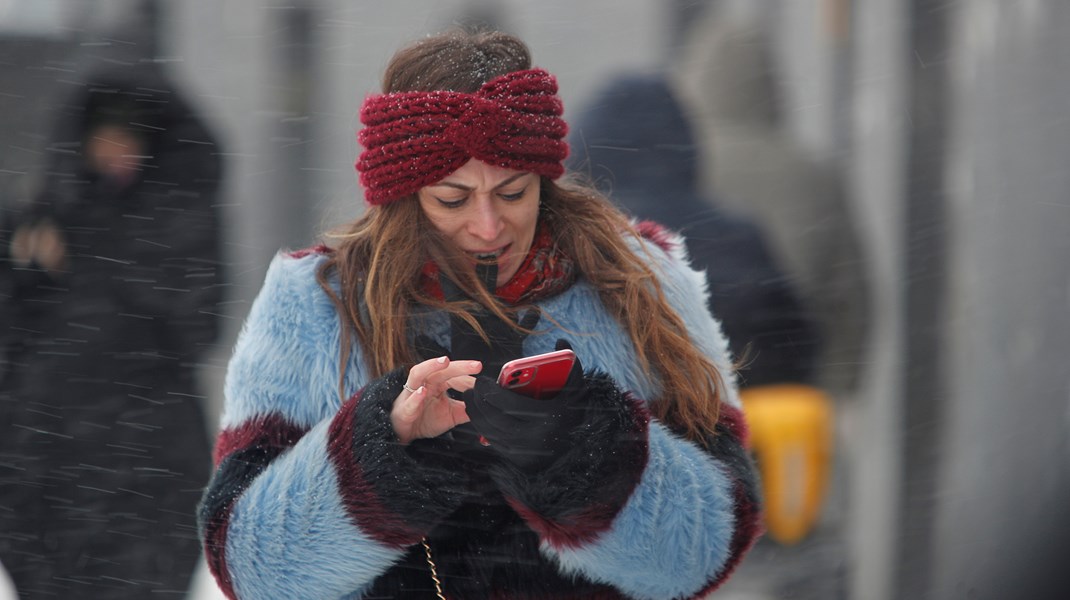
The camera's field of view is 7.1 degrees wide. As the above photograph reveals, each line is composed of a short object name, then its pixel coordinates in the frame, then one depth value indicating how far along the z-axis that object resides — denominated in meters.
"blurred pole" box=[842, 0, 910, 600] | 8.94
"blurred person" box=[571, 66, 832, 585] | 8.95
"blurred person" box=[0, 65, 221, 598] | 8.98
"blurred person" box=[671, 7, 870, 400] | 8.97
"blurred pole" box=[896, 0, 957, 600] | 8.94
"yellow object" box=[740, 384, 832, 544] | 9.00
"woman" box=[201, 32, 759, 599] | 8.42
